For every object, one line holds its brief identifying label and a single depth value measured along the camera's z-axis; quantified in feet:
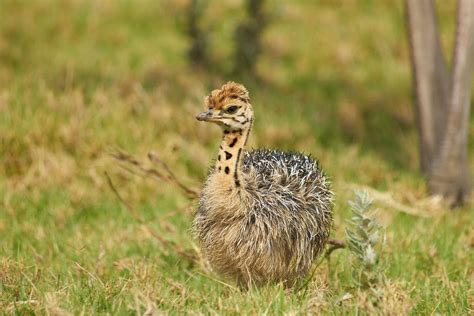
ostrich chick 32.40
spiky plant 28.91
